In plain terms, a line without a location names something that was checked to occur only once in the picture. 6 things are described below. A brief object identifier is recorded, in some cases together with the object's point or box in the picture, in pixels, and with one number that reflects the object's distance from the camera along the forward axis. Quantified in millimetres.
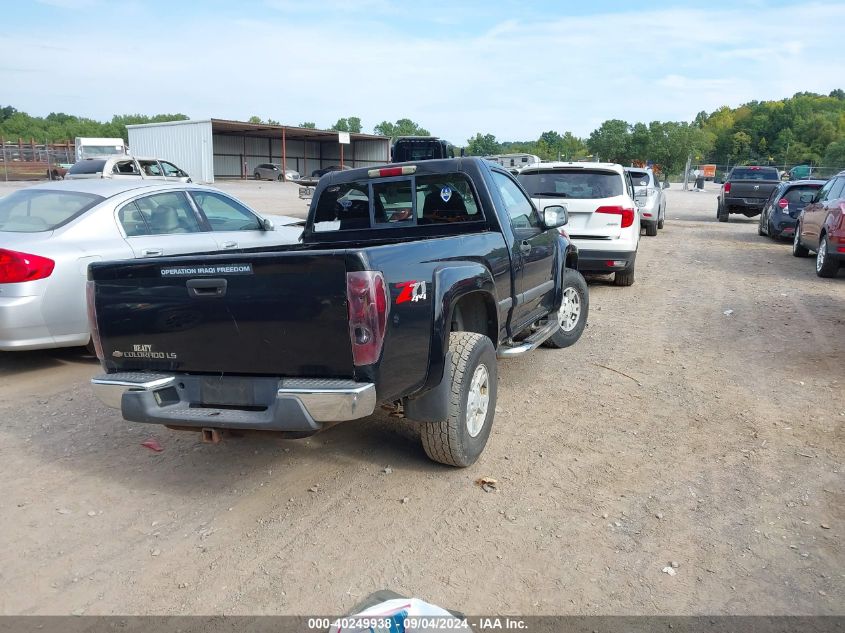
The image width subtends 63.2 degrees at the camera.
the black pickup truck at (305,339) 3266
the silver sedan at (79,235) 5570
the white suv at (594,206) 9625
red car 10727
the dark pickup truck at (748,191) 21734
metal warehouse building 42469
